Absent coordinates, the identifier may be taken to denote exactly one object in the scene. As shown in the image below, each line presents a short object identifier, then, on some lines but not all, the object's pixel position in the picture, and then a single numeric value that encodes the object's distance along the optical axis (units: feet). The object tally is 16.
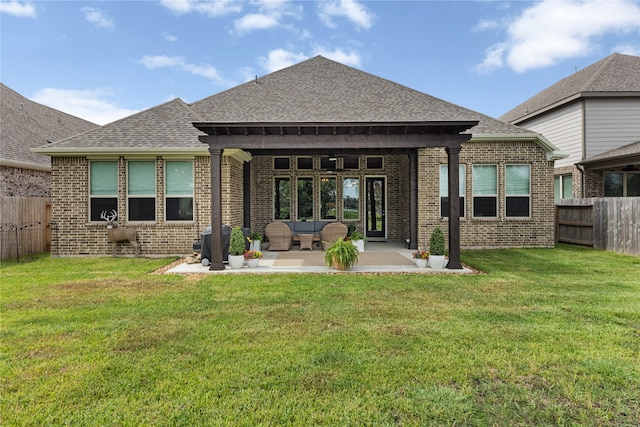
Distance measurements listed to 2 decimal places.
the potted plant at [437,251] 24.63
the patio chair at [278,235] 35.42
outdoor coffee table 35.94
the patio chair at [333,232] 34.91
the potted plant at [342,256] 24.73
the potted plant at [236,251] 25.54
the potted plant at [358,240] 34.53
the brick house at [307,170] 24.63
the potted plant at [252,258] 26.13
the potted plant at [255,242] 34.01
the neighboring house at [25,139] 35.53
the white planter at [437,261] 24.66
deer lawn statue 30.81
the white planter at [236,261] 25.49
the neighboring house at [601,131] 43.39
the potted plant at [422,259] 25.31
